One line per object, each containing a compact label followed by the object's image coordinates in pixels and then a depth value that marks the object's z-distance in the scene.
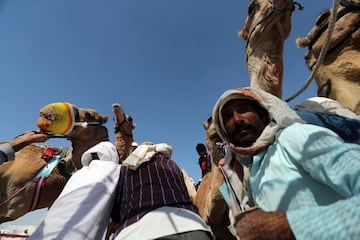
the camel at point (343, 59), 2.37
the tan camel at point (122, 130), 4.33
